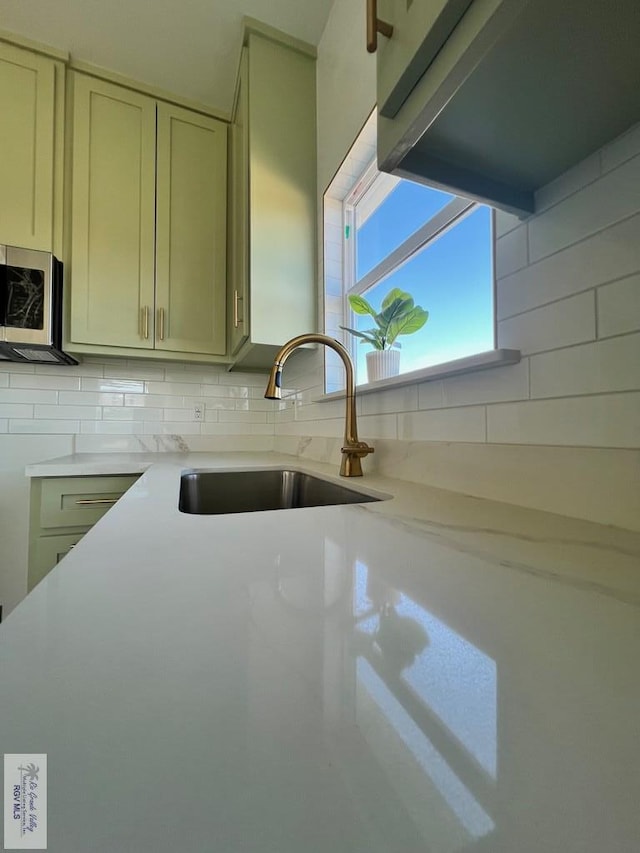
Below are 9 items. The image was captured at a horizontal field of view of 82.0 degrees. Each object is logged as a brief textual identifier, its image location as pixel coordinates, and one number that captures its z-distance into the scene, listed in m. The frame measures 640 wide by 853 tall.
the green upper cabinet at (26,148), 1.64
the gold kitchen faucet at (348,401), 1.06
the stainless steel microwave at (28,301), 1.51
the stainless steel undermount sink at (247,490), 1.26
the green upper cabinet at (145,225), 1.76
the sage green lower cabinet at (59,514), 1.41
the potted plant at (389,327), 1.17
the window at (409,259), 0.99
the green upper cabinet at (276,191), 1.60
